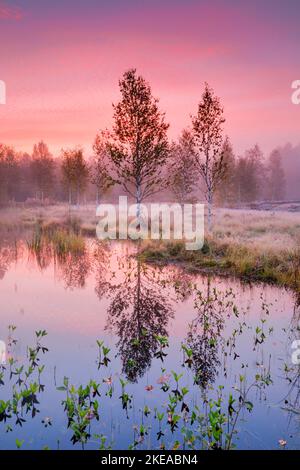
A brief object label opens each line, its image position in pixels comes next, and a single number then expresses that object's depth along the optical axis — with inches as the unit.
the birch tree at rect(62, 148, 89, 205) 2220.7
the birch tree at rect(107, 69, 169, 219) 1189.7
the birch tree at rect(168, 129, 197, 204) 1764.1
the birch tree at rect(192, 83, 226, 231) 1002.1
